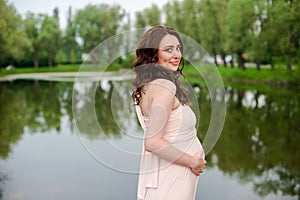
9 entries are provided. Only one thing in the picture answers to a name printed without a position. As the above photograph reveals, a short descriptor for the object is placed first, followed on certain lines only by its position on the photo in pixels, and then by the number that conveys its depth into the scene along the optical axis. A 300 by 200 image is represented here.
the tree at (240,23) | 27.05
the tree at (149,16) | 40.16
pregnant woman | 1.55
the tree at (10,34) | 30.09
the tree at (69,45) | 48.77
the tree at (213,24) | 31.34
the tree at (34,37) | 42.41
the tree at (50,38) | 42.91
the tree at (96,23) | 42.91
